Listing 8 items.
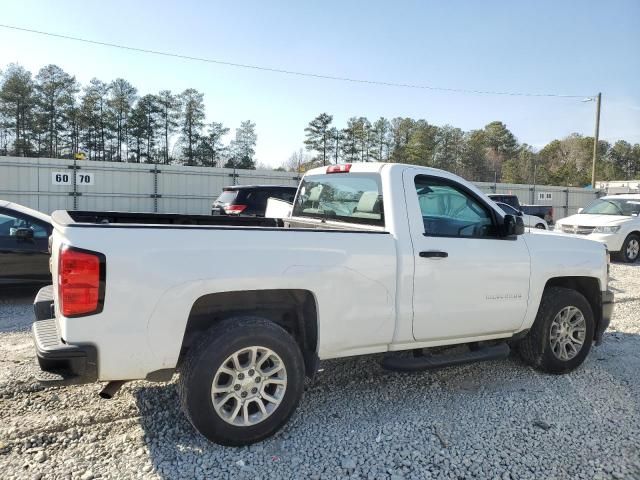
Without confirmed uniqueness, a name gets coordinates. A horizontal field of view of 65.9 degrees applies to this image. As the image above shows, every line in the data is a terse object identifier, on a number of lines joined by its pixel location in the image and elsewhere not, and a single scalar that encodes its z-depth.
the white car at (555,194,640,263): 12.59
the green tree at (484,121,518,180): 79.38
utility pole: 30.23
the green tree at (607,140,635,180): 87.06
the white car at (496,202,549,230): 15.01
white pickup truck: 2.76
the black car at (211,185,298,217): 11.88
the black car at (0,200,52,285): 6.51
